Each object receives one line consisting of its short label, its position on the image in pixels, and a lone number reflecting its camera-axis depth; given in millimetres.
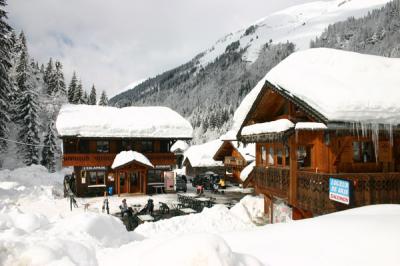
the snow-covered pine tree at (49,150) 57038
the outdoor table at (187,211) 23370
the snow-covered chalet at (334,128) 12562
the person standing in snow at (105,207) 24103
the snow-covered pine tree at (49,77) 82875
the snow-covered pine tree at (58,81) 81312
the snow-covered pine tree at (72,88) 77781
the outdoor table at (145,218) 20850
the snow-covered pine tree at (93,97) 89625
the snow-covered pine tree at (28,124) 52875
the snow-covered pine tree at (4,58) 30328
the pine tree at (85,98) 77500
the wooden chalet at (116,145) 32938
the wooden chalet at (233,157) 43750
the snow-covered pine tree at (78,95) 76000
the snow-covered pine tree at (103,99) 87438
